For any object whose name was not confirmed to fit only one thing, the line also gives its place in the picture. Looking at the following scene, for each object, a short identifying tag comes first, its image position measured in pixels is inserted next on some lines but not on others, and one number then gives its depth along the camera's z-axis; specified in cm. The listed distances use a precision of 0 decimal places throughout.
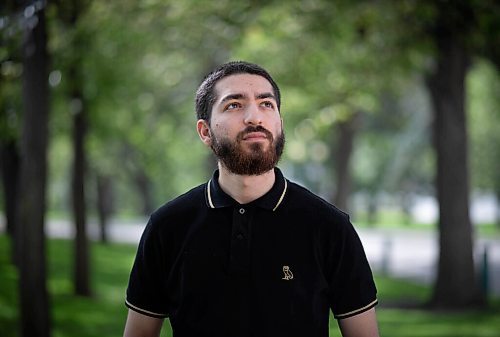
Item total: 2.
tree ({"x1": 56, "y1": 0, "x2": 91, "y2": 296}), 1362
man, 278
